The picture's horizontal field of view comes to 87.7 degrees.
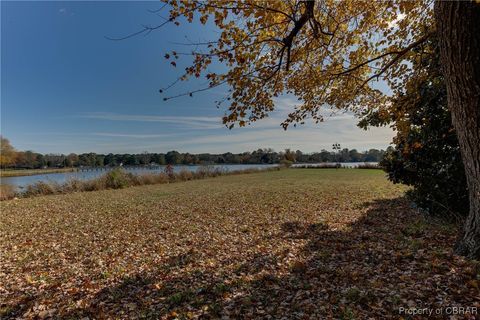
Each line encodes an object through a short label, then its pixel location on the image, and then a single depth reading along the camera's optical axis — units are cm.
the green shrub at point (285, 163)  4602
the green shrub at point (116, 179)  1691
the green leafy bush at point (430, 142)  503
